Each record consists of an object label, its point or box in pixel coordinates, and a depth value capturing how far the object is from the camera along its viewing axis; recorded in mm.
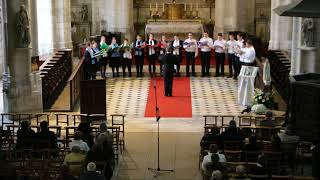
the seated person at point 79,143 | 12000
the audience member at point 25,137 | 12477
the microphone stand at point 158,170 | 12961
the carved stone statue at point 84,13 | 30688
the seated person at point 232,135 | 12516
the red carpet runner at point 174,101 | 18328
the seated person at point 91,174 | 9633
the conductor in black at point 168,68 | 19859
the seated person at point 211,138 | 12537
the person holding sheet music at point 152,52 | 22703
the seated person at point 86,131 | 12773
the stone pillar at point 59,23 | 25375
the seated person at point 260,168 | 10375
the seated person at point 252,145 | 11984
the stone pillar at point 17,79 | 17609
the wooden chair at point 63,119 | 17503
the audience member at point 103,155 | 11356
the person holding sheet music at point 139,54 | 22578
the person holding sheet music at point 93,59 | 21312
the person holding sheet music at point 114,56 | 22531
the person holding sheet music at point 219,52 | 22469
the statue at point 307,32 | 16484
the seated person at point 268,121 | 14008
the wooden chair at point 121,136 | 14603
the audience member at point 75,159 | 11078
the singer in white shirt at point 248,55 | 20297
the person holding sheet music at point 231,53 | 22062
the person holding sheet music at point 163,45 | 22433
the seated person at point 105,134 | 12141
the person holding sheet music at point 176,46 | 22344
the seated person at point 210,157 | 11041
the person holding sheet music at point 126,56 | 22656
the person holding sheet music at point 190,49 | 22550
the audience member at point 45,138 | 12492
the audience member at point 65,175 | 9844
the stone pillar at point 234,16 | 29453
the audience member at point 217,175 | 9508
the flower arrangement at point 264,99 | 16484
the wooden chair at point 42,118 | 17697
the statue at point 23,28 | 17255
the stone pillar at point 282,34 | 24172
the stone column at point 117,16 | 29656
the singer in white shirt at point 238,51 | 20969
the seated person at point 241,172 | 9973
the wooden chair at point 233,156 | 11930
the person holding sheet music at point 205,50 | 22641
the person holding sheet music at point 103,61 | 22344
